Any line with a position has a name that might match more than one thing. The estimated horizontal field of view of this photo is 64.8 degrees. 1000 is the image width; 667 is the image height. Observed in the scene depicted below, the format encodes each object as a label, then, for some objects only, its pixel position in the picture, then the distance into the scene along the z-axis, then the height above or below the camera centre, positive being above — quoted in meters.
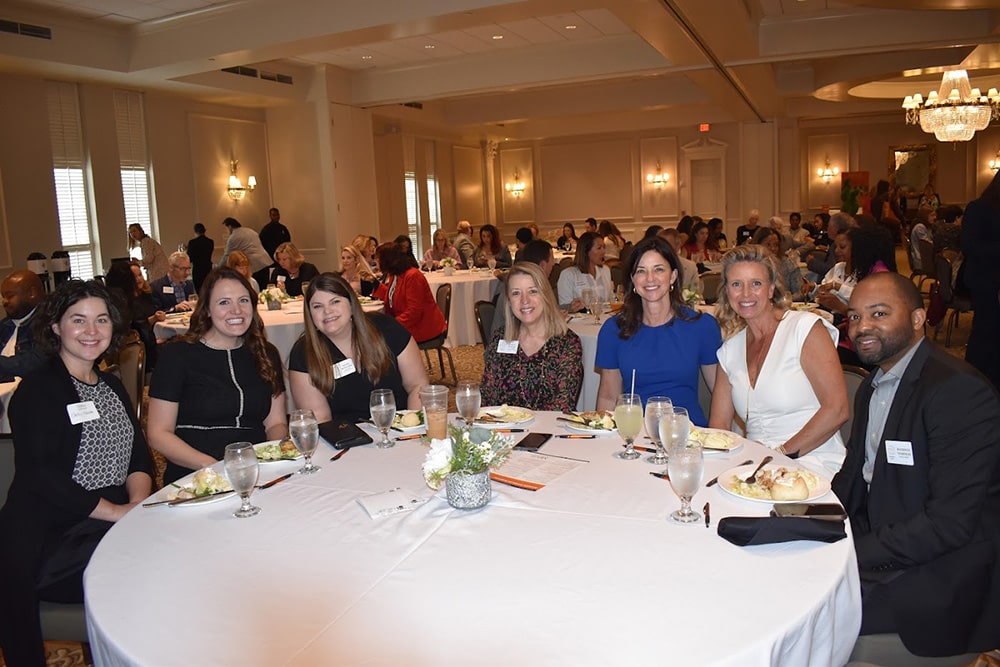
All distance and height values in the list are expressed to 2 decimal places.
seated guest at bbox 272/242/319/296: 7.78 -0.14
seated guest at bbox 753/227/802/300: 6.62 -0.38
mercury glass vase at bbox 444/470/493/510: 1.82 -0.56
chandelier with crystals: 10.85 +1.59
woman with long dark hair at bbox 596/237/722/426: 3.12 -0.42
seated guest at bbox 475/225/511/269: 11.17 +0.00
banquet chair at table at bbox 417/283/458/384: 6.74 -0.49
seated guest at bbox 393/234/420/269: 9.57 +0.10
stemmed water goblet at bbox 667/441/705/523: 1.63 -0.49
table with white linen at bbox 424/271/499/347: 8.49 -0.61
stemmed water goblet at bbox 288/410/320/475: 2.09 -0.47
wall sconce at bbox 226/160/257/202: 12.08 +1.07
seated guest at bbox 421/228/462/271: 10.98 -0.05
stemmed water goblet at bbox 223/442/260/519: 1.83 -0.48
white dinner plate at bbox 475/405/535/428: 2.54 -0.57
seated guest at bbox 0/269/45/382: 3.70 -0.28
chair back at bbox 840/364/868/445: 2.82 -0.56
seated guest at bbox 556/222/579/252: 13.91 +0.02
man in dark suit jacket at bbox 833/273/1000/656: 1.74 -0.66
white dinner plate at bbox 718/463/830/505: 1.78 -0.59
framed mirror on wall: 20.14 +1.44
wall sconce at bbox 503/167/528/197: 19.62 +1.43
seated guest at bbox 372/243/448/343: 6.33 -0.38
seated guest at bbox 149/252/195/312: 6.93 -0.22
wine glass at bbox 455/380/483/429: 2.34 -0.46
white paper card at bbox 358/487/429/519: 1.86 -0.61
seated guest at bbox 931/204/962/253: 9.14 -0.15
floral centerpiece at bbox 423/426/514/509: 1.81 -0.50
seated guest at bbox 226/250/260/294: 6.98 -0.04
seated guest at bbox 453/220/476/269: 11.47 -0.02
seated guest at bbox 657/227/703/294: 6.06 -0.29
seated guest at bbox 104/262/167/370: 6.15 -0.34
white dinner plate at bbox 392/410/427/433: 2.55 -0.58
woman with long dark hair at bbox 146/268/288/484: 2.82 -0.46
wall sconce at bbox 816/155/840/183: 20.44 +1.45
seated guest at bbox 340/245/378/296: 7.50 -0.20
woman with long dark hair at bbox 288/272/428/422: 3.05 -0.41
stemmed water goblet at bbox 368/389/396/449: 2.34 -0.46
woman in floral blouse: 3.20 -0.46
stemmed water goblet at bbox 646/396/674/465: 1.98 -0.44
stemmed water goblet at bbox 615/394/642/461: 2.12 -0.48
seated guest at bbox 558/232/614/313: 6.05 -0.26
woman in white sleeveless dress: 2.57 -0.48
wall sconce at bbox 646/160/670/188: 18.75 +1.37
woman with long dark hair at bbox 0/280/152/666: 2.06 -0.59
